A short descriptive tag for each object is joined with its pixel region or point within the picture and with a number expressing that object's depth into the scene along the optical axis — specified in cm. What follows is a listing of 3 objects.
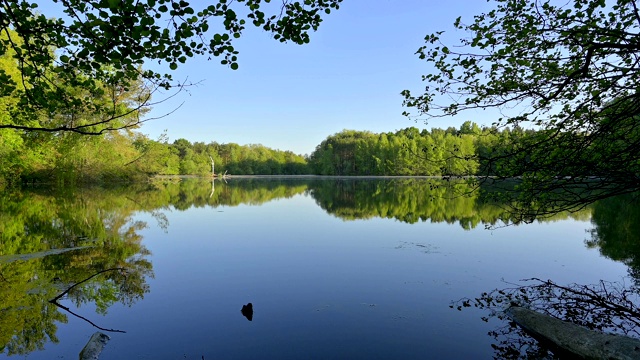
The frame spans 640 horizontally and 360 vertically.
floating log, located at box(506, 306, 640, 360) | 522
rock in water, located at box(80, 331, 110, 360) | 570
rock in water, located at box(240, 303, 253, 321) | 737
